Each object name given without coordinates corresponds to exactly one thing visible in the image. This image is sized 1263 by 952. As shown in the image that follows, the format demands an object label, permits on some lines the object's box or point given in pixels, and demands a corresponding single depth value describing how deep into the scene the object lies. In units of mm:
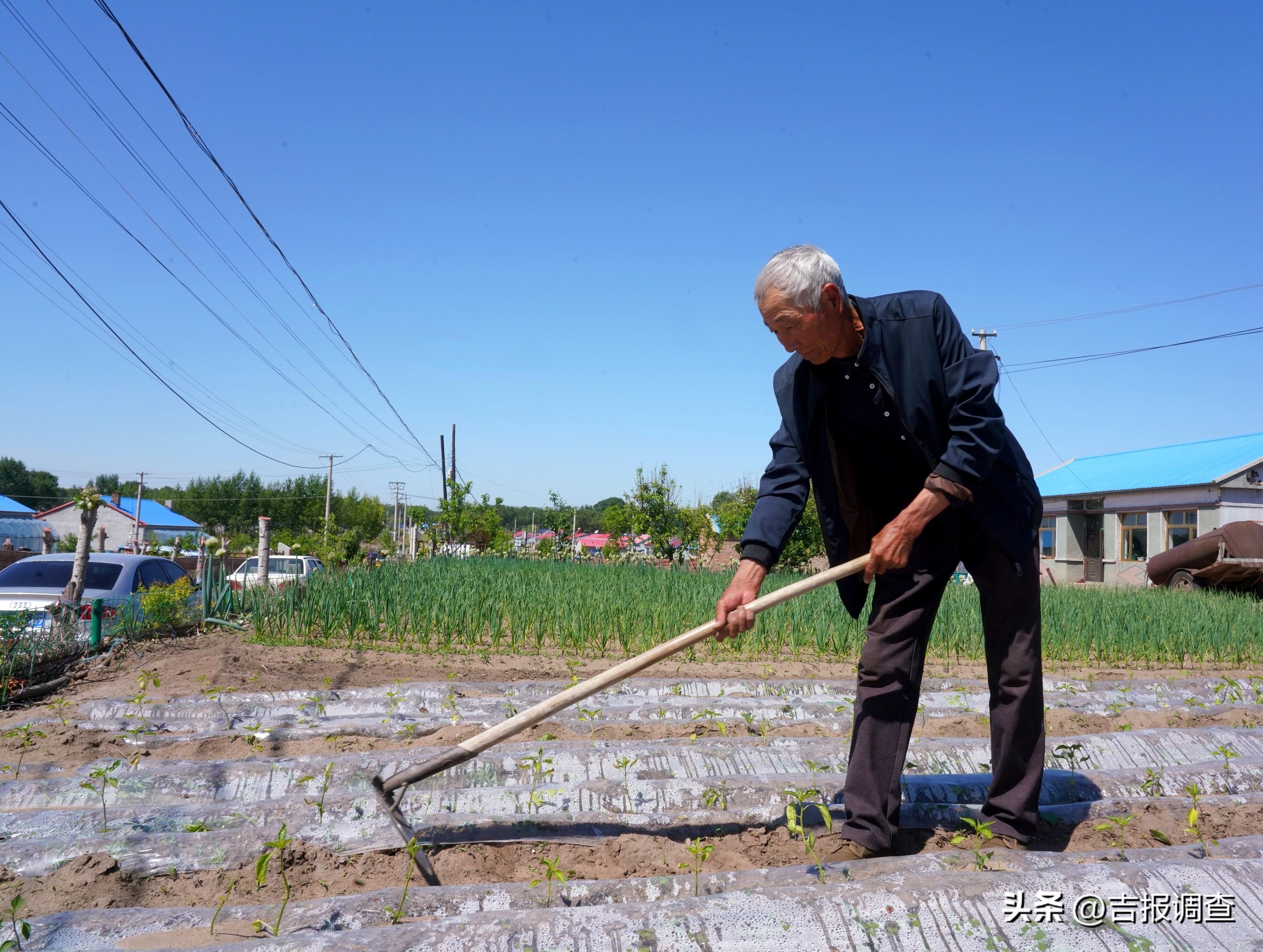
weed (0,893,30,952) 1477
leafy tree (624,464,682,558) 17562
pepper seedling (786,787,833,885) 1960
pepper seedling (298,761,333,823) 2324
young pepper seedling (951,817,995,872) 1878
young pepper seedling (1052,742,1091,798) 2709
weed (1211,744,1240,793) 2775
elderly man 2082
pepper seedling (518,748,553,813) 2582
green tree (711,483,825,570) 16562
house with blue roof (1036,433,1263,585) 18562
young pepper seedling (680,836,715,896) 1802
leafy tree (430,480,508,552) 20234
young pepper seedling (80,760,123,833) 2393
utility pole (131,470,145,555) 22469
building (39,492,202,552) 47000
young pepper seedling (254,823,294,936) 1637
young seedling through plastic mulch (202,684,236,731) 3628
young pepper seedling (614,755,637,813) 2500
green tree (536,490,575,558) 23312
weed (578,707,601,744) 3486
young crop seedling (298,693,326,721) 3650
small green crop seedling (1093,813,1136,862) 2064
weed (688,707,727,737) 3160
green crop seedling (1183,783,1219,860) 1945
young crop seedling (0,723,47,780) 3086
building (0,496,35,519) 40469
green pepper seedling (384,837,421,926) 1674
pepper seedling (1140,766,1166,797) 2559
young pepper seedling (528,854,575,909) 1730
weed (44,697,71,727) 3416
